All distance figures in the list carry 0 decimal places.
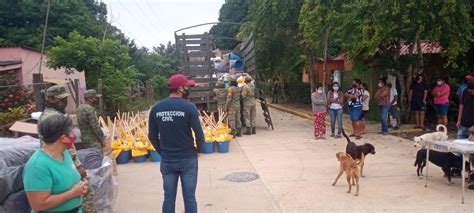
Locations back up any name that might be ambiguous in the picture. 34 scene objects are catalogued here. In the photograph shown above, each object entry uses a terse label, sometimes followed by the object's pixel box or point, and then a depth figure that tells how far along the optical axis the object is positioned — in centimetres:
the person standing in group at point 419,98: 1203
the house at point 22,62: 1611
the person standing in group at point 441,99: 1177
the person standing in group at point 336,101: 1141
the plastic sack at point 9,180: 370
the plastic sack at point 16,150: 405
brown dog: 605
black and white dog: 623
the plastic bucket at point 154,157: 900
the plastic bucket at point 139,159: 900
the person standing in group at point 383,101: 1166
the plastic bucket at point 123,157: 891
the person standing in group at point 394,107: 1185
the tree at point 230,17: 4441
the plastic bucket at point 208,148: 973
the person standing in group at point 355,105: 1125
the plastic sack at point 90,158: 496
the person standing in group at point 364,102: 1137
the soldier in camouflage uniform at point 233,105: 1205
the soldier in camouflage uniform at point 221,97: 1257
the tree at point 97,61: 1365
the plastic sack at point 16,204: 366
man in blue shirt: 455
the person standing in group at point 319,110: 1135
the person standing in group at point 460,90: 1100
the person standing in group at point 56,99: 497
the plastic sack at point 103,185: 472
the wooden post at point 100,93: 1155
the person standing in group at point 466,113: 662
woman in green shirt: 279
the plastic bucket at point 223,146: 988
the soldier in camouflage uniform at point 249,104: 1225
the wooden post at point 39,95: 746
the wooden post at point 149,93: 2445
